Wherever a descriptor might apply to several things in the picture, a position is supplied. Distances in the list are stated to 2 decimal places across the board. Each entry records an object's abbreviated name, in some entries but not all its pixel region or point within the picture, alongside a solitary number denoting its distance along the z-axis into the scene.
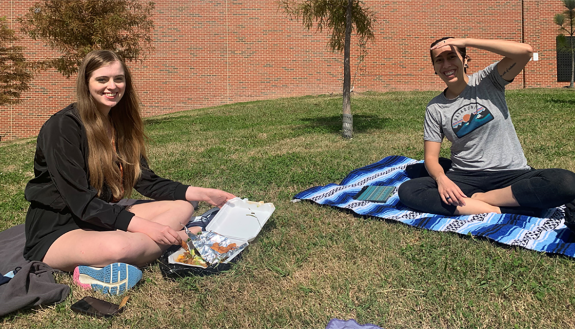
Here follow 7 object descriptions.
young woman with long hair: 2.42
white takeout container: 2.95
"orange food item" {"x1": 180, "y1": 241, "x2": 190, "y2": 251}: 2.58
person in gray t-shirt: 3.05
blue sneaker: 2.35
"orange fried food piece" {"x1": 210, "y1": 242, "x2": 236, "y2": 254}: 2.65
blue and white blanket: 2.65
